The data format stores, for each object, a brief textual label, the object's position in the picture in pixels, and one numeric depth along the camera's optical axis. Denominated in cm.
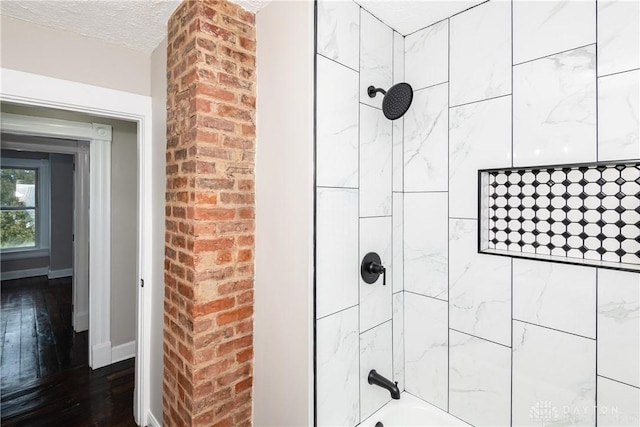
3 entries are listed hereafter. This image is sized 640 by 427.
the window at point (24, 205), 573
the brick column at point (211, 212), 137
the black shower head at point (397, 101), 133
